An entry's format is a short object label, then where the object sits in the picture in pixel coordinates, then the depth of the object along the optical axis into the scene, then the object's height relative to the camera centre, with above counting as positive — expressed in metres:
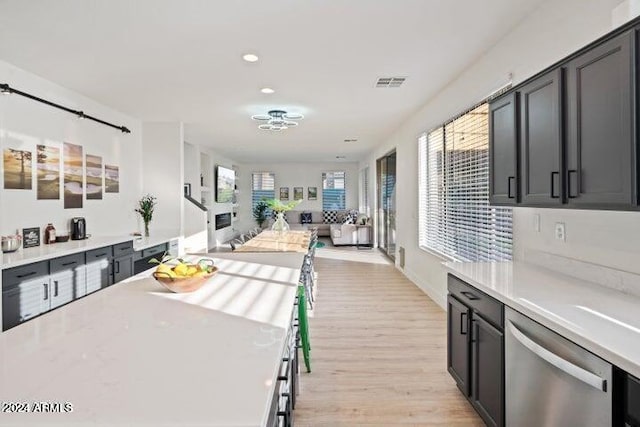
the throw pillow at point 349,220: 11.02 -0.29
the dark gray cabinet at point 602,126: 1.49 +0.36
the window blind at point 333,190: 13.41 +0.72
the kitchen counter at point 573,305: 1.22 -0.41
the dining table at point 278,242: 4.10 -0.40
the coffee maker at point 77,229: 4.34 -0.20
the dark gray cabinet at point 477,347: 1.91 -0.79
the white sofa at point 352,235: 10.36 -0.68
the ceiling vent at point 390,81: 4.12 +1.44
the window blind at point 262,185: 13.45 +0.89
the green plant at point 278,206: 5.69 +0.07
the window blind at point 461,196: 3.45 +0.15
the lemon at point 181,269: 1.82 -0.28
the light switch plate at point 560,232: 2.35 -0.14
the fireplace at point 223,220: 10.58 -0.27
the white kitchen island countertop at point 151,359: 0.83 -0.42
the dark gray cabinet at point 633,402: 1.10 -0.57
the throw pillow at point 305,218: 13.09 -0.26
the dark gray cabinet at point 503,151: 2.32 +0.38
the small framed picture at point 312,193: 13.39 +0.62
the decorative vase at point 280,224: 5.93 -0.21
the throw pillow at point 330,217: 13.20 -0.23
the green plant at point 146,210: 5.71 +0.02
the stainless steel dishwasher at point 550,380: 1.26 -0.66
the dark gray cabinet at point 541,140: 1.93 +0.38
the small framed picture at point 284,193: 13.39 +0.62
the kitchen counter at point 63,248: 3.00 -0.36
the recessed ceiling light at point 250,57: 3.43 +1.41
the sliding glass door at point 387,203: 7.88 +0.15
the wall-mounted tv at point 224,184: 10.48 +0.80
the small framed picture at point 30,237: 3.68 -0.25
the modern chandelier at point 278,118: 5.46 +1.35
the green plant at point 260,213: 13.08 -0.08
